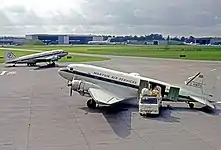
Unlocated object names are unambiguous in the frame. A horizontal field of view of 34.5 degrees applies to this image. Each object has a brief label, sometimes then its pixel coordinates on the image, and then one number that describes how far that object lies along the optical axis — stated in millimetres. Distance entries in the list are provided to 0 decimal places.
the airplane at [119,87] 29453
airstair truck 27312
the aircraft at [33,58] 81188
